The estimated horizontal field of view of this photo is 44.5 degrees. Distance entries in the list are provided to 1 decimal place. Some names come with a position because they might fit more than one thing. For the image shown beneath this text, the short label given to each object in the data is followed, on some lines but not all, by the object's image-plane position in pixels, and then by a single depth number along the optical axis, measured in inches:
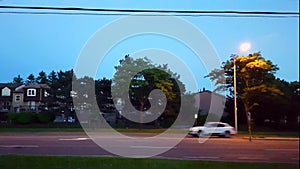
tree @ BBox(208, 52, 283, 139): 1310.3
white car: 1079.7
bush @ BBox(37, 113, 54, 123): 1711.4
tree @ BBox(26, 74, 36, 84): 2471.5
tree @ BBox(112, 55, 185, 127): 1523.1
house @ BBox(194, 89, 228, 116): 1383.1
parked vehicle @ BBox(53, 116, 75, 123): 1784.4
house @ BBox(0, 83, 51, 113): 1831.9
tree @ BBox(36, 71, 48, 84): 2245.4
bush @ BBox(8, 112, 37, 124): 1630.2
